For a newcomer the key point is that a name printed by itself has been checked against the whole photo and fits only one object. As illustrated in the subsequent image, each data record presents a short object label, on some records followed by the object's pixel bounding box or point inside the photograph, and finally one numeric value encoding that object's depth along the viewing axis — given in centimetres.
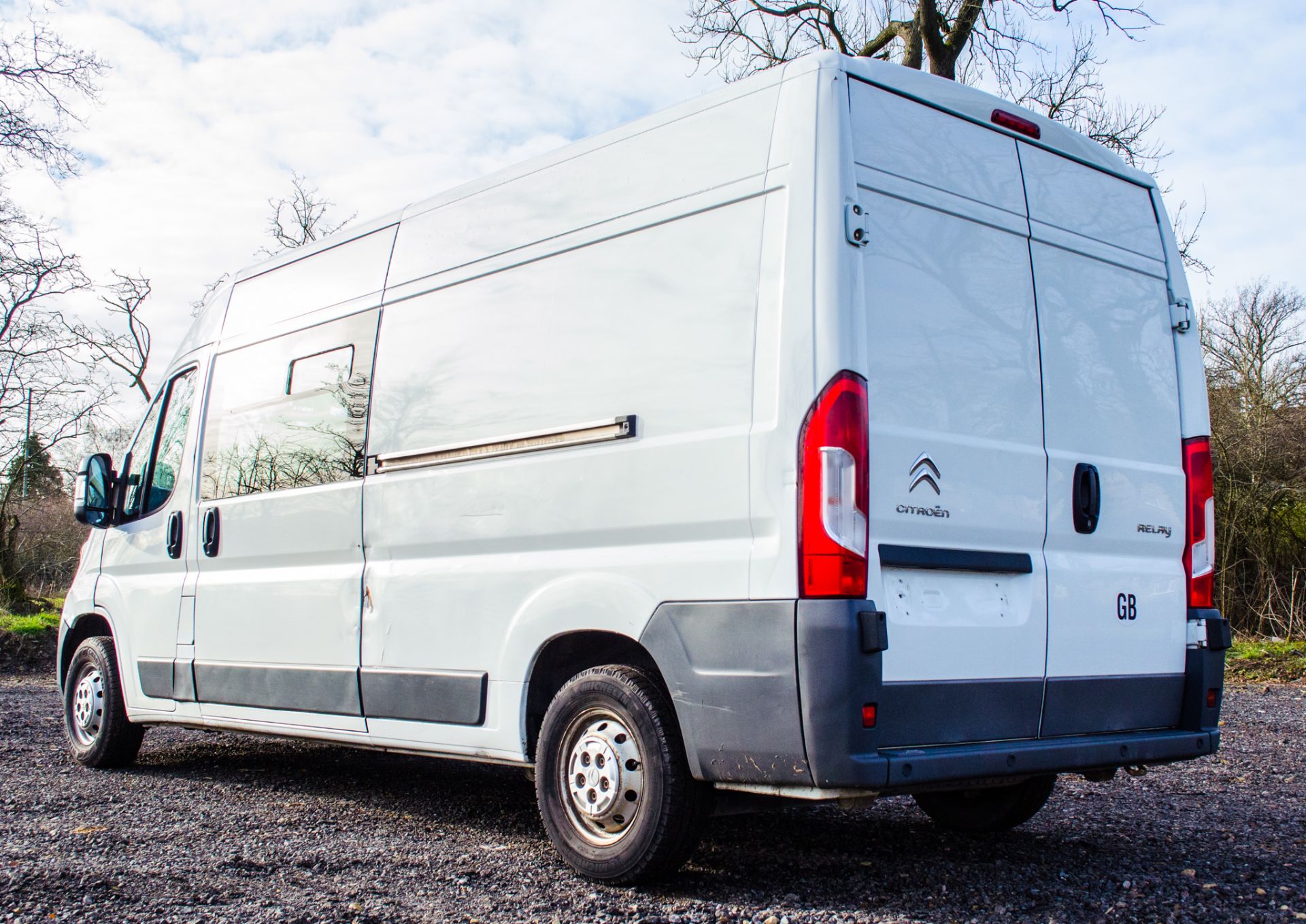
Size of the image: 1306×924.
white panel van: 344
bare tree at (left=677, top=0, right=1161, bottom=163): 1592
